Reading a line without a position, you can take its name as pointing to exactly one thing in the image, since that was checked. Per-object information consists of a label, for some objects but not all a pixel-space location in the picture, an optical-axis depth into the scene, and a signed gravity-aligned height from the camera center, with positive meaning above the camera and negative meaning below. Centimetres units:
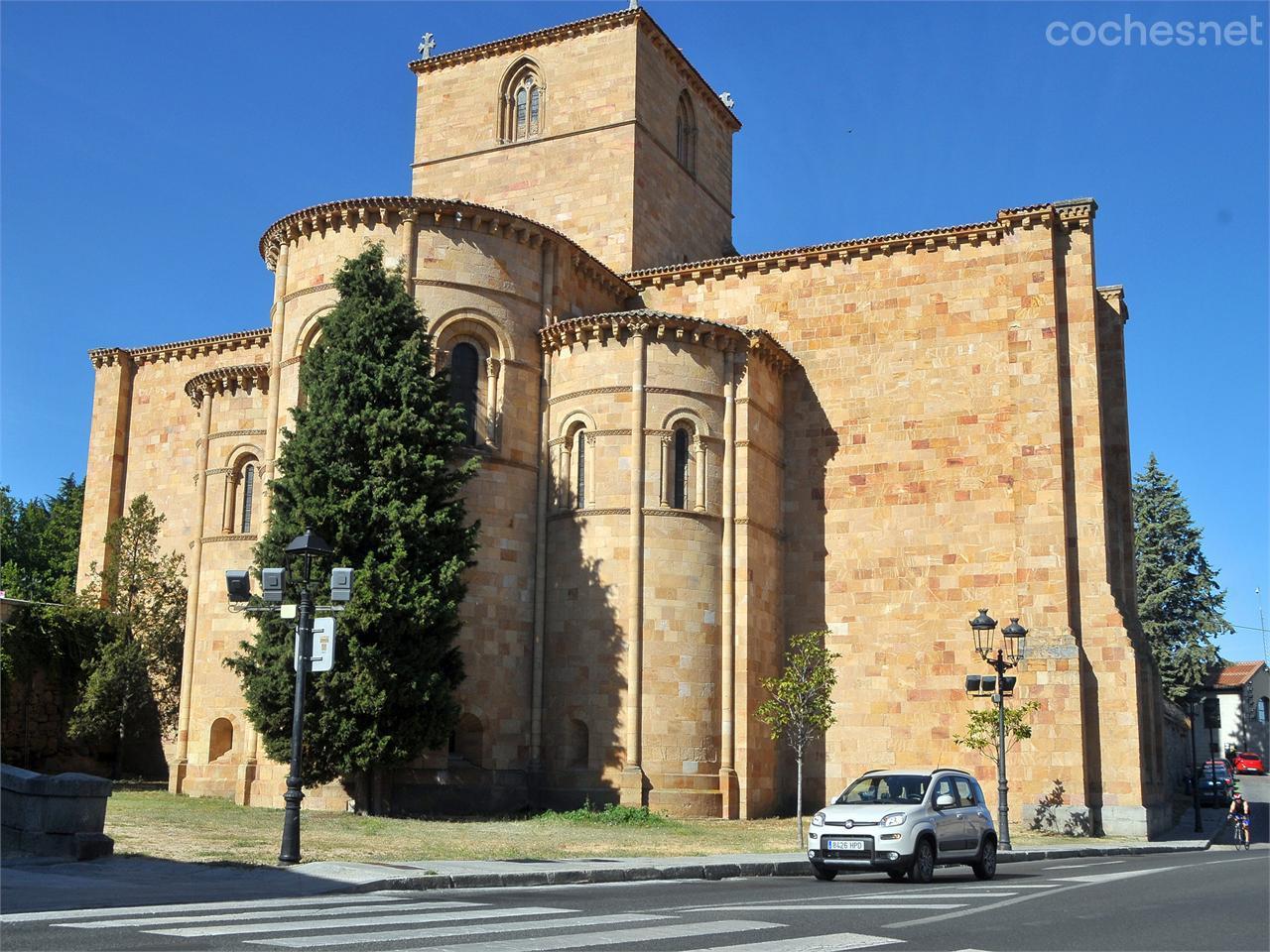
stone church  2872 +486
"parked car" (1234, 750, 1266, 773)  7550 -275
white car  1667 -155
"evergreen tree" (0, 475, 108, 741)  3575 +139
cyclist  2997 -234
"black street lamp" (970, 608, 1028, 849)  2455 +100
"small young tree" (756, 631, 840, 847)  2670 +20
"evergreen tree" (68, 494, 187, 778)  3534 +158
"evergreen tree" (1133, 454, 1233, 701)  5744 +574
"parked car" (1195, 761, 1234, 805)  4394 -247
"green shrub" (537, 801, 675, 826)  2634 -231
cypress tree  2442 +329
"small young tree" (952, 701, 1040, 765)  2794 -37
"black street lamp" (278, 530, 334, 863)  1655 +32
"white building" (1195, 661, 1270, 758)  8331 +56
